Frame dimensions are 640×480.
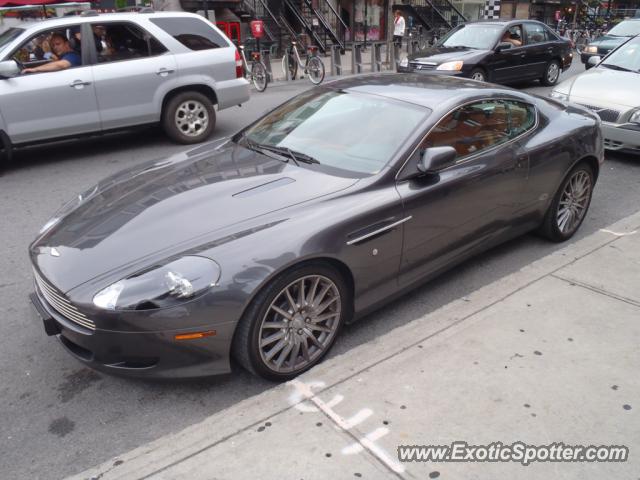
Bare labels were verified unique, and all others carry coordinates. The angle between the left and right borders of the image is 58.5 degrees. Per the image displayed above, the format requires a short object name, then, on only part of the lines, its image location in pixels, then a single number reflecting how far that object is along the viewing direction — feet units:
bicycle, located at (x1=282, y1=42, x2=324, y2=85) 49.34
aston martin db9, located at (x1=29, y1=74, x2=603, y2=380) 9.06
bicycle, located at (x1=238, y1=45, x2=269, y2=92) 44.06
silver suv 22.47
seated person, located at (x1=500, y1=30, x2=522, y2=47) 41.65
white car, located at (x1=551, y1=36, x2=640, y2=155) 23.39
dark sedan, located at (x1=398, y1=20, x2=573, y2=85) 39.17
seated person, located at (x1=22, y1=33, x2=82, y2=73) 22.89
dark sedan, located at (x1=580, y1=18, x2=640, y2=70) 53.15
